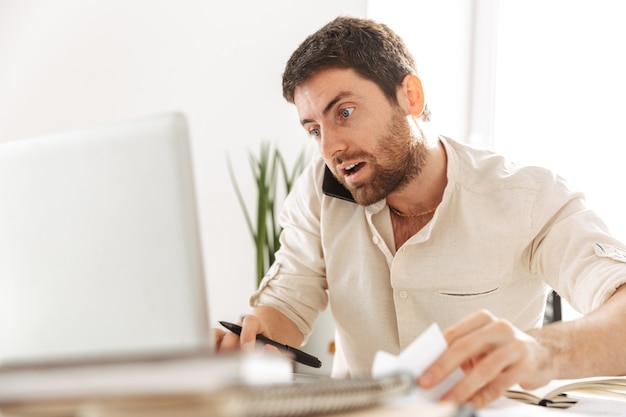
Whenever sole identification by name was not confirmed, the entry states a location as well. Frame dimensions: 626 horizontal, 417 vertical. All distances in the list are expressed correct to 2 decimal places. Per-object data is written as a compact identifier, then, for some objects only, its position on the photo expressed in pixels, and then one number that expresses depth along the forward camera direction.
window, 2.70
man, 1.55
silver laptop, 0.69
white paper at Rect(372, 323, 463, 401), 0.76
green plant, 2.79
